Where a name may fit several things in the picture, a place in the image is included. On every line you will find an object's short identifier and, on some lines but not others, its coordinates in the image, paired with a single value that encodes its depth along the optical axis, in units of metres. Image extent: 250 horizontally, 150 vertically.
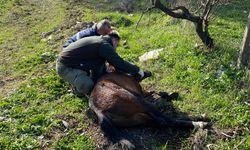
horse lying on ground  2.72
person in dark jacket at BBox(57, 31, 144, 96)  3.25
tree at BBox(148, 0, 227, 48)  3.83
